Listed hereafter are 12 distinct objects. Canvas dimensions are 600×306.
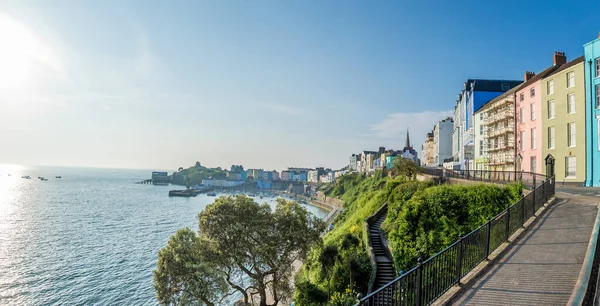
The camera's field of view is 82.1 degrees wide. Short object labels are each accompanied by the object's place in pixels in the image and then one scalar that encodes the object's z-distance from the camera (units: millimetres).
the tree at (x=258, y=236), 23266
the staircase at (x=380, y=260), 20938
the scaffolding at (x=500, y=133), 38281
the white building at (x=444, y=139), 73125
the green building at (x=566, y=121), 26438
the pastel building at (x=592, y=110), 24922
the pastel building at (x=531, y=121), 31812
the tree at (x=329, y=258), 22781
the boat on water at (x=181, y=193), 150500
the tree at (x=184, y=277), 21719
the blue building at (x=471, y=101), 50281
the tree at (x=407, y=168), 38719
